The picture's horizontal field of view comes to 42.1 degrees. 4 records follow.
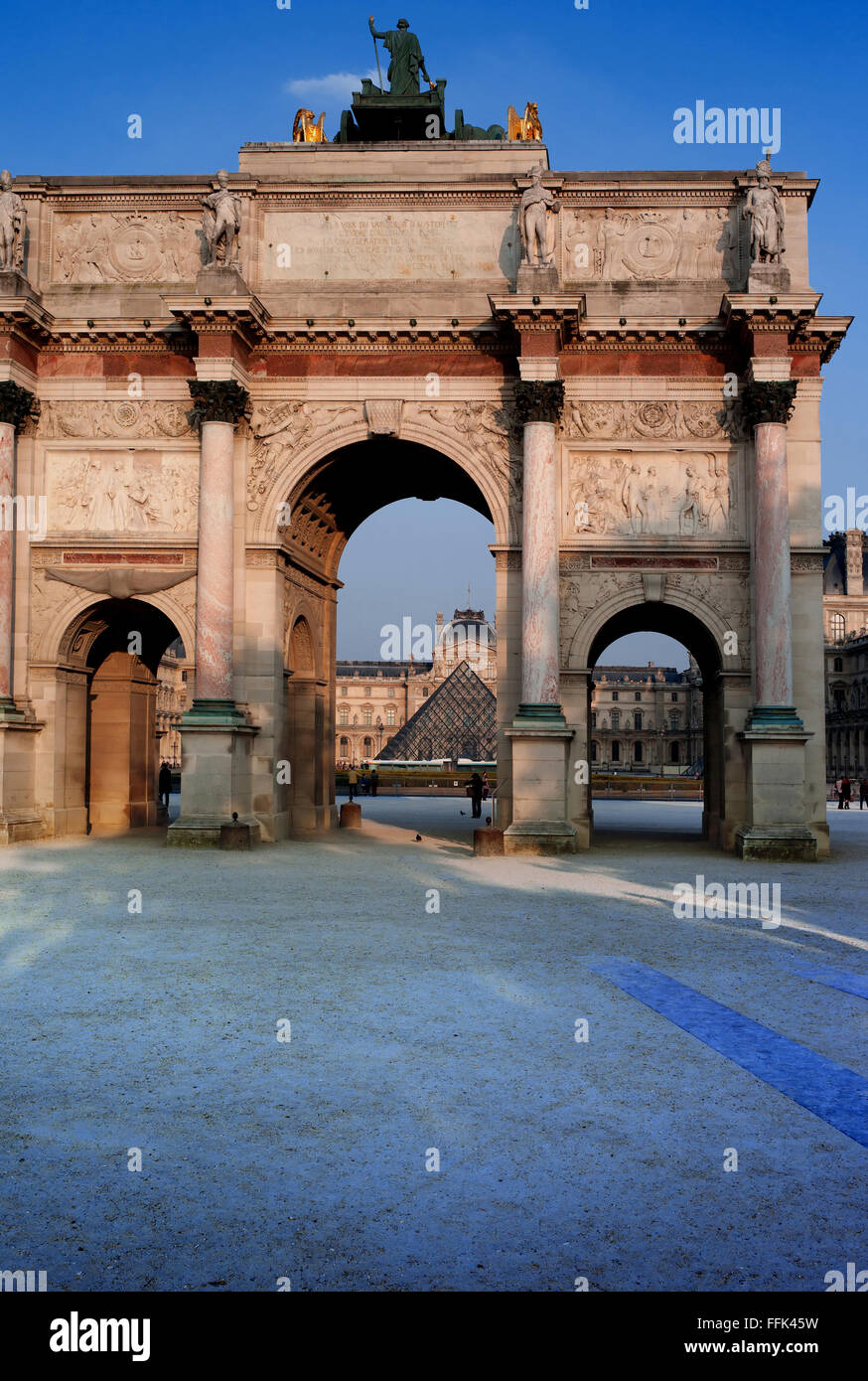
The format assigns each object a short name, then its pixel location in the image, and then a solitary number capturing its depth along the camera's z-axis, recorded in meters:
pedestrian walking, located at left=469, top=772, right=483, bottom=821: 36.59
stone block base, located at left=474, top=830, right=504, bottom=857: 22.30
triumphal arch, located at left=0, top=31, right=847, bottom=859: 23.61
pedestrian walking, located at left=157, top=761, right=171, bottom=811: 37.12
